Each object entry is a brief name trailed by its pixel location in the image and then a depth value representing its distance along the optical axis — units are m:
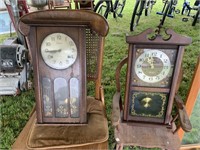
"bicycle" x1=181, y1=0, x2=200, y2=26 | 3.63
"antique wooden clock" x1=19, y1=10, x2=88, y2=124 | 1.11
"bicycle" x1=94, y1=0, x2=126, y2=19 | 3.27
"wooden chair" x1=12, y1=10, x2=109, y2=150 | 1.12
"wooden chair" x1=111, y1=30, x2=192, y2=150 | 1.19
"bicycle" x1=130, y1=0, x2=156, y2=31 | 3.27
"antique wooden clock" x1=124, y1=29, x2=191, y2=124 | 1.12
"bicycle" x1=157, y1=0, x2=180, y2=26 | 3.44
